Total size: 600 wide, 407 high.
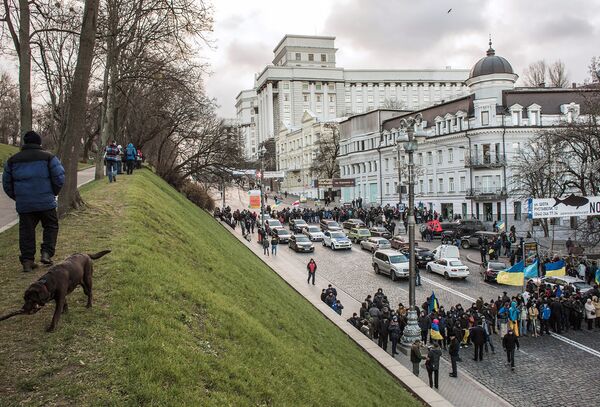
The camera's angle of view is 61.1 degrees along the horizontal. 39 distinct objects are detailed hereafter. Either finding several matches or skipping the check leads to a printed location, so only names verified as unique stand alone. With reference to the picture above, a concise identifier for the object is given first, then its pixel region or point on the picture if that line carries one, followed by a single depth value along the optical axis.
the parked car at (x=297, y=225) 51.91
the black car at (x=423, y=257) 35.05
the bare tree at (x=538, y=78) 93.44
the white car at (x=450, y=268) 31.42
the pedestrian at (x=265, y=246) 38.61
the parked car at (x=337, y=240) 43.03
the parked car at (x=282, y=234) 46.22
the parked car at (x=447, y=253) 33.86
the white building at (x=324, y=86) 137.25
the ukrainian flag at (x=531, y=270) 24.22
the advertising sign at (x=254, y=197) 52.97
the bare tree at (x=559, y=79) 89.79
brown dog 6.59
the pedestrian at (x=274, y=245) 38.56
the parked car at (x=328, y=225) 48.46
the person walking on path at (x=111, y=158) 22.55
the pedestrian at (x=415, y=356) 15.29
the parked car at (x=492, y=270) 30.38
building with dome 53.66
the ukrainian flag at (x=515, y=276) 22.95
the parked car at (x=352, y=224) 50.80
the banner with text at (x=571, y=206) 23.88
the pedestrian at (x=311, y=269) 29.94
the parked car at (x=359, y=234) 45.94
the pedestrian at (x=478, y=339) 18.12
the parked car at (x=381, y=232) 46.60
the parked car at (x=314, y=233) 47.97
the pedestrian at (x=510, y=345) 17.33
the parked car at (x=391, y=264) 31.66
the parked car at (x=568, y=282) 24.33
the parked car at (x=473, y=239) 40.28
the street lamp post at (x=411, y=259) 17.98
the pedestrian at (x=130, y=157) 27.75
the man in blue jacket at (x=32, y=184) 8.59
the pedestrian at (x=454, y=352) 16.38
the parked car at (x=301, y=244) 42.00
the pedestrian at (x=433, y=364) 15.02
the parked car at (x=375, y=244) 40.31
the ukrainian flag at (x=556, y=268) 24.53
